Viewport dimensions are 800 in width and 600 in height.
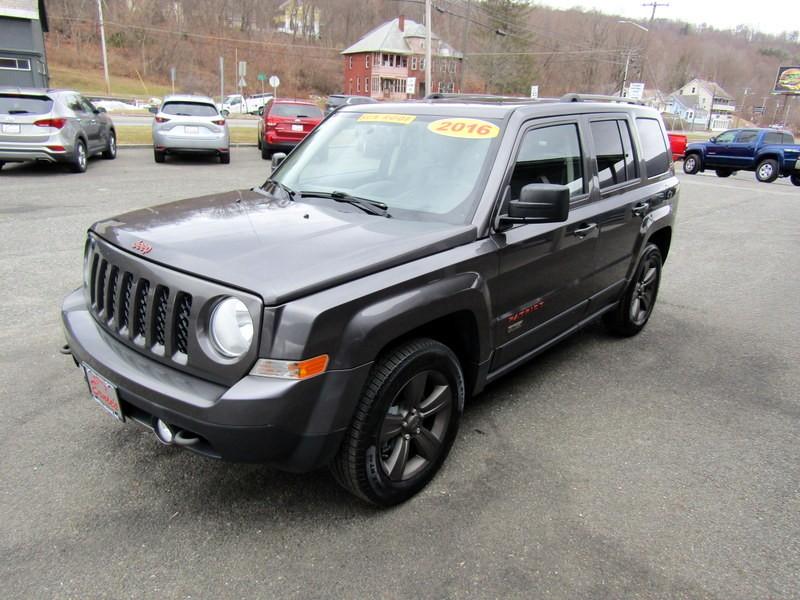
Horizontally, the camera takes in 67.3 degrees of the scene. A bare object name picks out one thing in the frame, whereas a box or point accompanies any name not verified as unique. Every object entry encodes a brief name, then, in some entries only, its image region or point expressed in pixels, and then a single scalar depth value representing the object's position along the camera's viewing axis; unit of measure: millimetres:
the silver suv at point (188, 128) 14438
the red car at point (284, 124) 16812
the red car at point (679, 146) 23791
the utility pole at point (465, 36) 48488
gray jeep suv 2299
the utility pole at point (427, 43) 28105
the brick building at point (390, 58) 78625
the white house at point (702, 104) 98938
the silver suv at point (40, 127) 11070
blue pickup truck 20750
